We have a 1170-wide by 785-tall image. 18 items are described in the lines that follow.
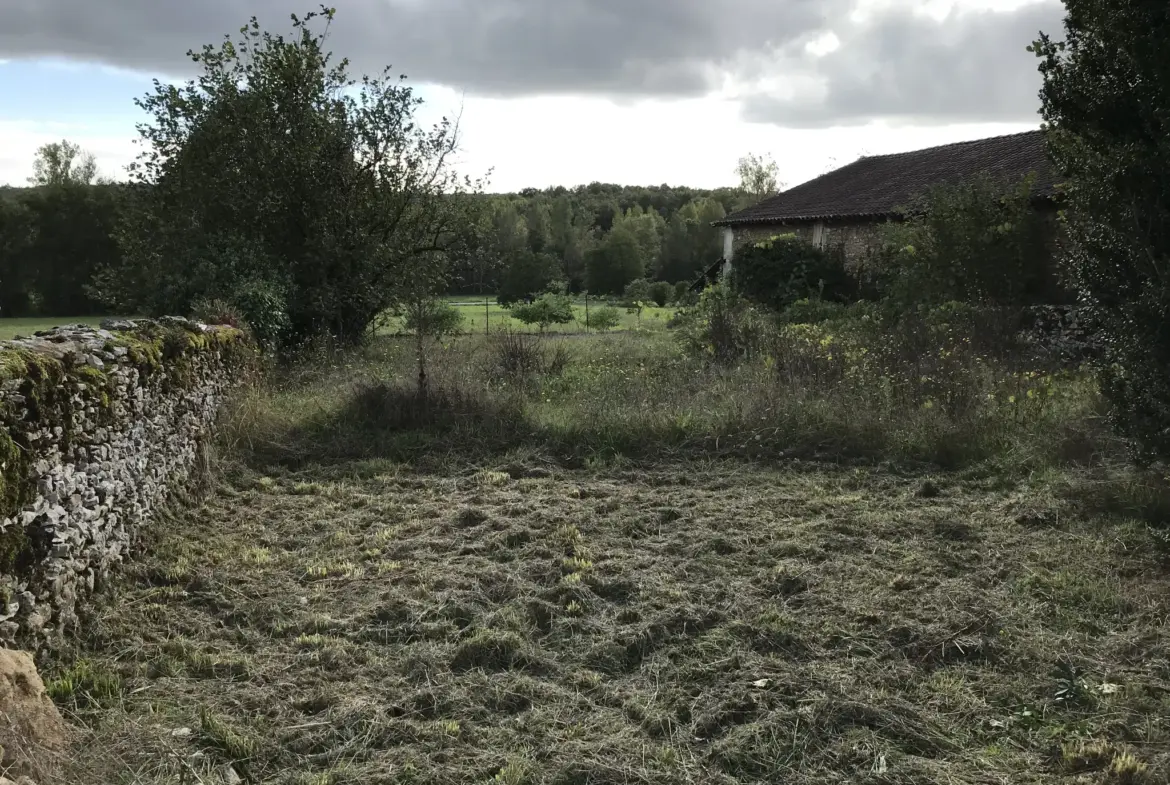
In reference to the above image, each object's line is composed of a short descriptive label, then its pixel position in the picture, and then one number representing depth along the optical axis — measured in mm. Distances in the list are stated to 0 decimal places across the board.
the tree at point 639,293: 40438
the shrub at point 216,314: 10523
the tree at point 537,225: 68500
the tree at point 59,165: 50594
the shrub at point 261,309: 12641
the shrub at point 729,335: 12328
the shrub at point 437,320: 11052
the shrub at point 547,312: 28266
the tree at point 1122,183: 5754
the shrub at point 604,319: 27156
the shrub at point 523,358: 12133
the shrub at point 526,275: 42625
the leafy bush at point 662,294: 44625
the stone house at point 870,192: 20672
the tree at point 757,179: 58531
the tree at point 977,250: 15852
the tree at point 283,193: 14773
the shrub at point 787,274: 23344
